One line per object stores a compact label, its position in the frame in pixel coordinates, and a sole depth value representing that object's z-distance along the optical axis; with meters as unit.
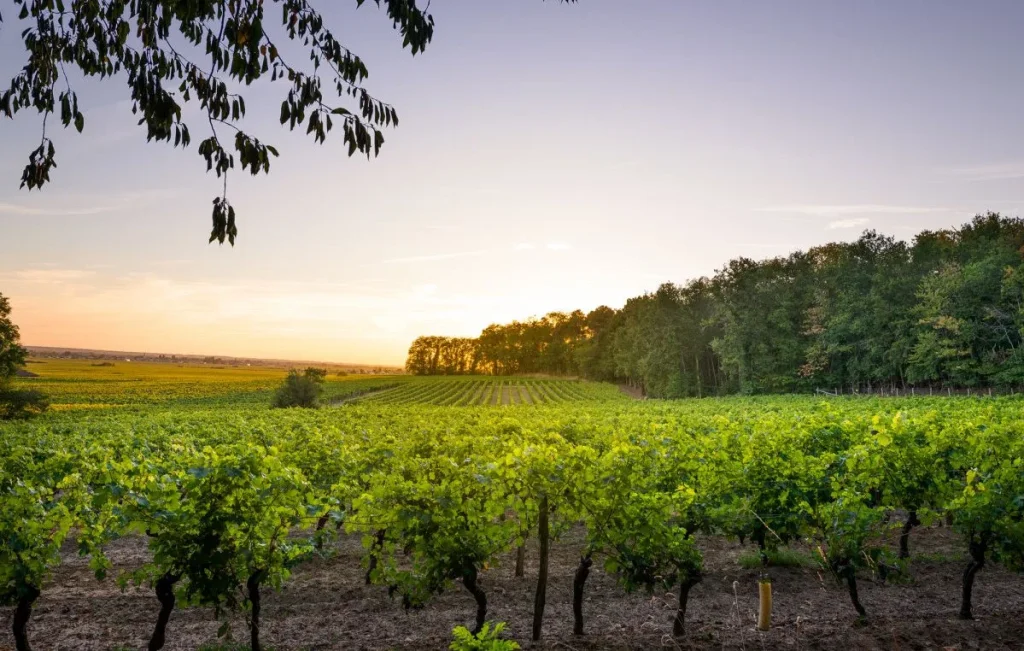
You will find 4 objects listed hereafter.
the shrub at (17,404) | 47.59
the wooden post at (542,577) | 7.52
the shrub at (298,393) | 59.72
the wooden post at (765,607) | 7.41
